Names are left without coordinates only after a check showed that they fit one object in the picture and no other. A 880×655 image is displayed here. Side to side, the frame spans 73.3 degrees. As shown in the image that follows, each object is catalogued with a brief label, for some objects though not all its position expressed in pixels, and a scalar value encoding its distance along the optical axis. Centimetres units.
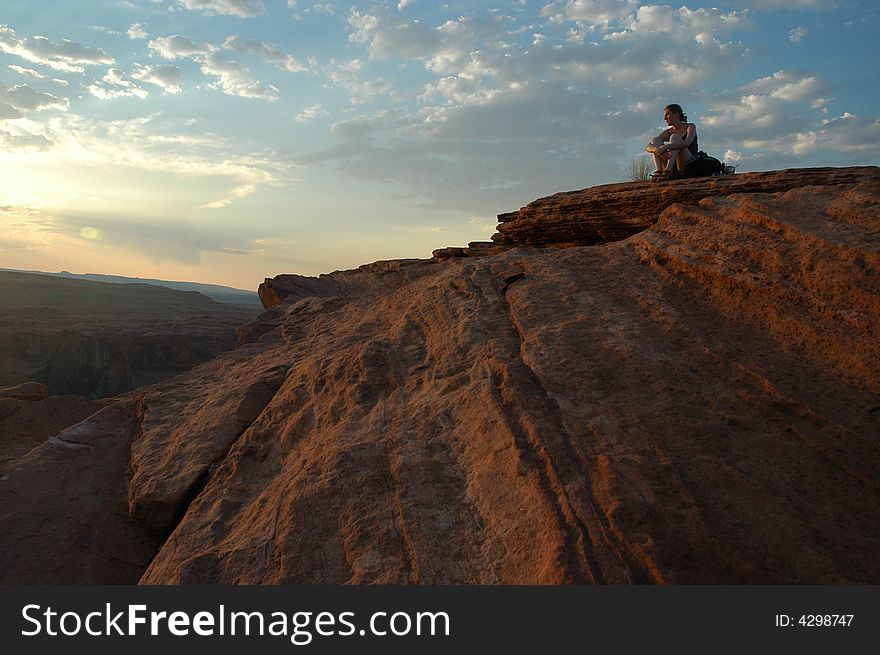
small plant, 963
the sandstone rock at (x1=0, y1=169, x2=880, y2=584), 319
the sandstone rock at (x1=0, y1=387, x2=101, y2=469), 712
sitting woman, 702
